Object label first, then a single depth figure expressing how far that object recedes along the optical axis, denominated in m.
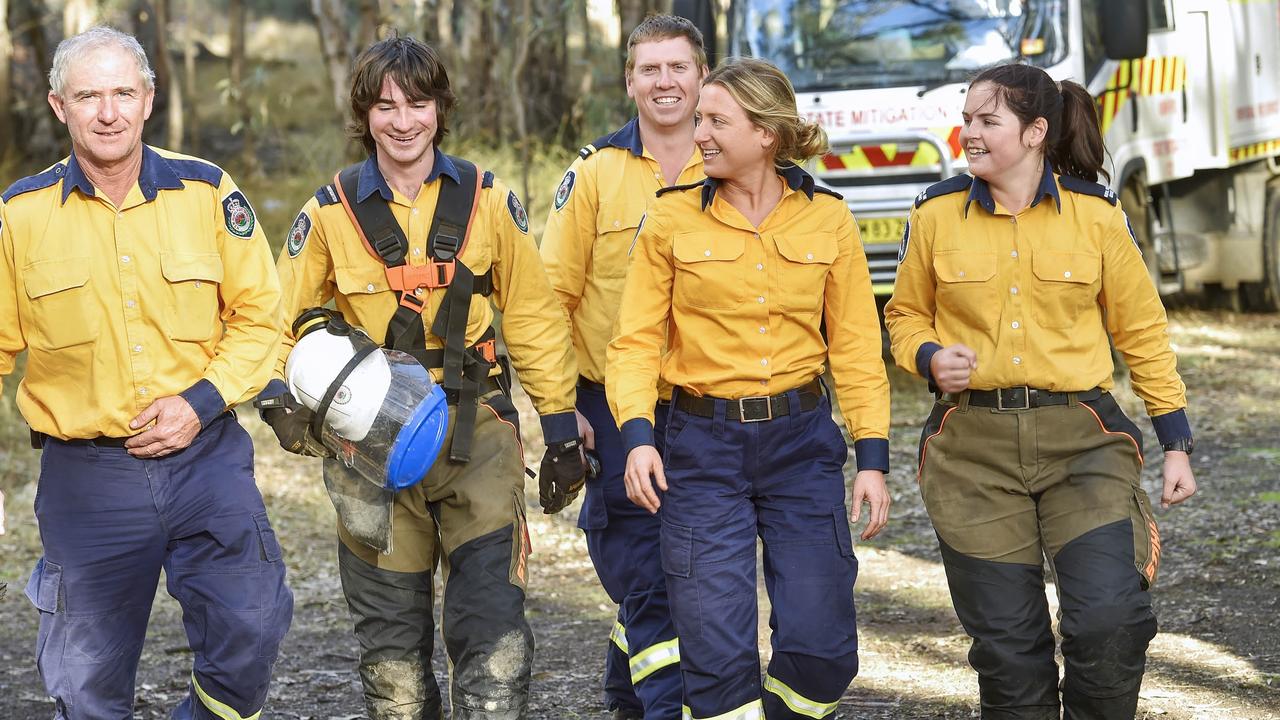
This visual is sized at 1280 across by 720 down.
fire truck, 10.39
